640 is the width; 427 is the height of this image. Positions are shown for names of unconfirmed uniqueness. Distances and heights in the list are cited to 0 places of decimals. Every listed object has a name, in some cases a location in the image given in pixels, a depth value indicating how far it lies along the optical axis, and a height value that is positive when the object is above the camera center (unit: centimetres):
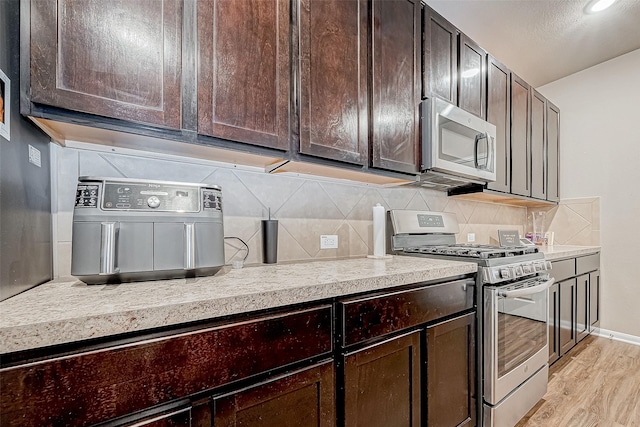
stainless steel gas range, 145 -55
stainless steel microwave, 171 +42
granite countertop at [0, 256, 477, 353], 58 -23
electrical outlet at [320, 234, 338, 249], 168 -17
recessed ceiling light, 204 +146
